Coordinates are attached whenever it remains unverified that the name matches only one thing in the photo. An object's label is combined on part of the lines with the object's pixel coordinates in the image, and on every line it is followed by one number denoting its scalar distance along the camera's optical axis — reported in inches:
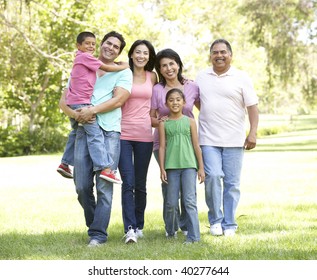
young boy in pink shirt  275.4
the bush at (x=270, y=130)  1882.4
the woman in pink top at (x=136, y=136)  291.9
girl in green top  287.9
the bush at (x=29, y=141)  1152.8
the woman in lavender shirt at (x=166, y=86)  298.5
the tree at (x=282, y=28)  1162.6
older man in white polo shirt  308.3
